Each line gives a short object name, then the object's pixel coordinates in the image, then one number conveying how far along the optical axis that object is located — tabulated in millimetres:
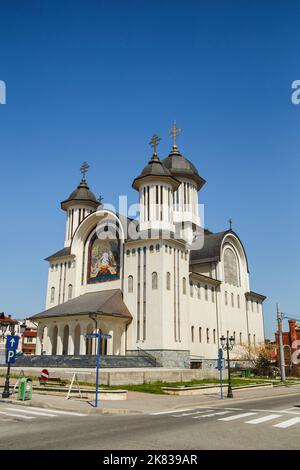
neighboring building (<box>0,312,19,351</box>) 21653
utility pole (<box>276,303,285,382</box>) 34500
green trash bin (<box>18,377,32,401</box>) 16266
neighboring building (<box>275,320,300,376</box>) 48656
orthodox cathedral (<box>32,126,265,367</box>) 32312
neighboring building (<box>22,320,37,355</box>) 72812
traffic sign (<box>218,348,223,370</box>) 20875
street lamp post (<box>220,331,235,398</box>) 20312
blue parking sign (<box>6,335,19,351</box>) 18016
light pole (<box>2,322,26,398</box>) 17047
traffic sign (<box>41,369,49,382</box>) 19891
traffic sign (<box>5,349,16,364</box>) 18219
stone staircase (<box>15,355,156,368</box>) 26484
